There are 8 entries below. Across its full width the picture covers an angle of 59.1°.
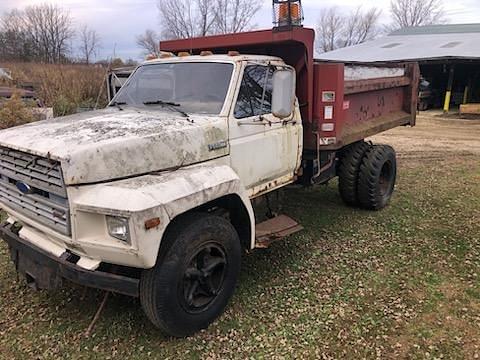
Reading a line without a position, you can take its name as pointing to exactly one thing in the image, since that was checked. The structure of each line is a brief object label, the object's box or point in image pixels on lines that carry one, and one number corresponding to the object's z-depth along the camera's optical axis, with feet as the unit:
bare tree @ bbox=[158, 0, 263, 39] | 143.33
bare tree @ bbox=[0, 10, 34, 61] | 154.20
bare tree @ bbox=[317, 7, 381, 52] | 240.32
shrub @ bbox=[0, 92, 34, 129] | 28.81
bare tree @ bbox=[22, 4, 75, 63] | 168.03
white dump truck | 9.46
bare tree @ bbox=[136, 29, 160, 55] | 157.25
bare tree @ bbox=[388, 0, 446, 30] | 215.10
